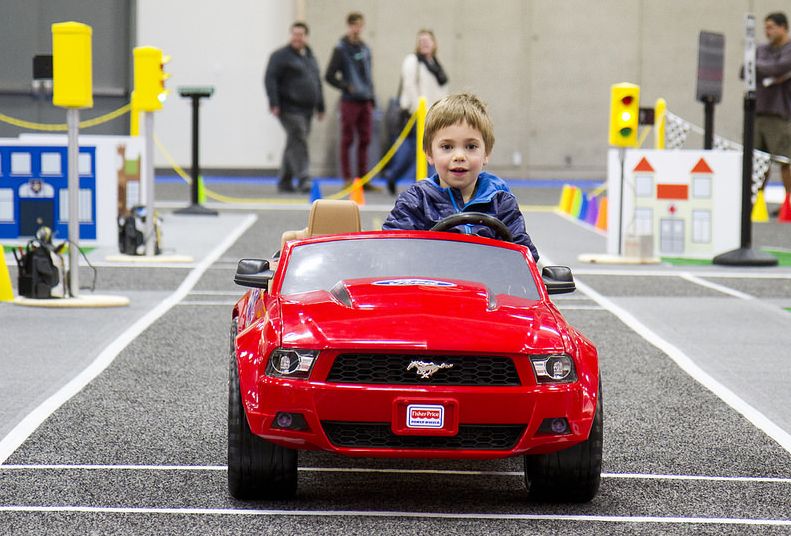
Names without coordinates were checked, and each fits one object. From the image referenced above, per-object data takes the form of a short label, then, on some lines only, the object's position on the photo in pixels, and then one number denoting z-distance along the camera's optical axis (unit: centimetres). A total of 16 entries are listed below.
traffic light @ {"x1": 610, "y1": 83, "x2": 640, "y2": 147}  1580
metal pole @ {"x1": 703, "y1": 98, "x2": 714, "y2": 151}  1734
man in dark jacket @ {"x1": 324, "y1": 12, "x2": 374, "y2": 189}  2488
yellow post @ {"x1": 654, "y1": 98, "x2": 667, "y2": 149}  2033
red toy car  529
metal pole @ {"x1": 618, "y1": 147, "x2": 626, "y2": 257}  1591
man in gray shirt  2102
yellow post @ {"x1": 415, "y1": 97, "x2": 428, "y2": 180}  2203
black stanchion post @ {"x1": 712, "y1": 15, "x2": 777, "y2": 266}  1543
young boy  664
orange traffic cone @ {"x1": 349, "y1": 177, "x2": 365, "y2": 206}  2244
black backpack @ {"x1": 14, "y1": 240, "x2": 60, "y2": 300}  1125
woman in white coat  2419
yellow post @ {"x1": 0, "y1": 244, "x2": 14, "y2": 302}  1160
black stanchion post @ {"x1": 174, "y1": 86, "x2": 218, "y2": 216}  2031
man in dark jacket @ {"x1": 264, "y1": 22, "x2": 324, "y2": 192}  2464
